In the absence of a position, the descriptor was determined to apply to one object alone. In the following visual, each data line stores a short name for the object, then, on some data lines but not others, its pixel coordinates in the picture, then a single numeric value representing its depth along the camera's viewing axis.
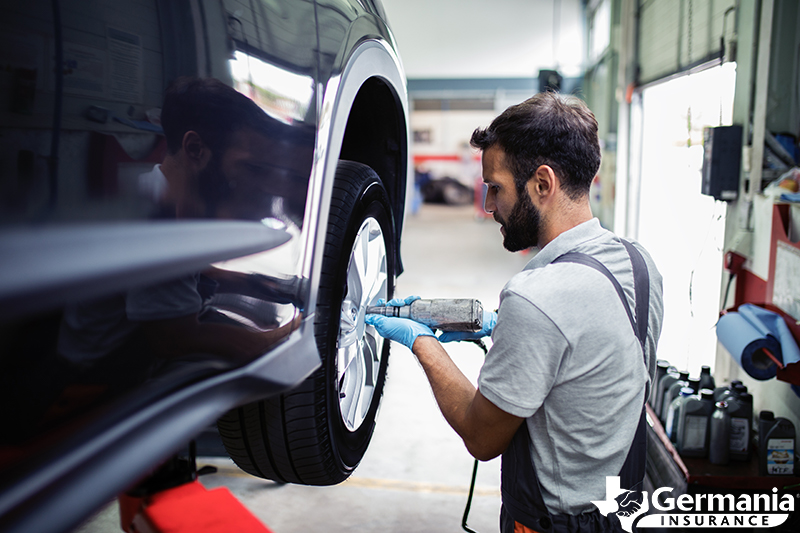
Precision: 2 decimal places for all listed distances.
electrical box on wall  3.03
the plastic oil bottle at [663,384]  2.80
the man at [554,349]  1.23
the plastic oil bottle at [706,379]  2.70
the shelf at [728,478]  2.23
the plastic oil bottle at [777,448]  2.23
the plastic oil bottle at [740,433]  2.38
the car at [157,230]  0.49
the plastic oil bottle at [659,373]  2.90
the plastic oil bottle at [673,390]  2.66
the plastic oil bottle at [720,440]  2.34
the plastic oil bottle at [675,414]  2.53
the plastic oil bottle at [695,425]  2.42
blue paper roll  2.11
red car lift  0.84
